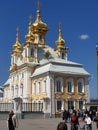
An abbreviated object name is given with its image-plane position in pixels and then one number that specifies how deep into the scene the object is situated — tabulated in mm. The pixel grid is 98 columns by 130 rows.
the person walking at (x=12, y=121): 15055
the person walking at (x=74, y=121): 16347
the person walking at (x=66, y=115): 30759
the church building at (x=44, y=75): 49875
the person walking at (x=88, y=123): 17047
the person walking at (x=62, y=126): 5111
